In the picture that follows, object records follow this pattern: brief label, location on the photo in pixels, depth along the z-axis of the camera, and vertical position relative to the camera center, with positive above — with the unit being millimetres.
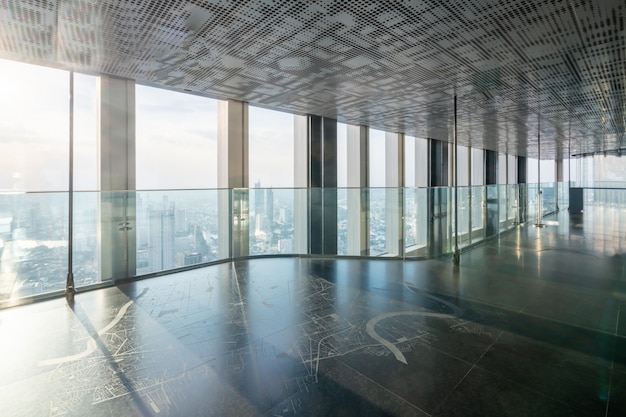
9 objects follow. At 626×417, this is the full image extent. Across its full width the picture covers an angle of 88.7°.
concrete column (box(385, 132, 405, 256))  6359 -287
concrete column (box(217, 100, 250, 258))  6070 +629
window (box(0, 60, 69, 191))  4527 +1218
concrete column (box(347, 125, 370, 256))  6910 +361
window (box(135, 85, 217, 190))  5484 +1290
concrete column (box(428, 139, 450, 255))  6598 -261
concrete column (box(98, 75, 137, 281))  4773 +510
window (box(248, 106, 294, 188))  6852 +1367
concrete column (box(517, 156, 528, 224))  10398 +166
